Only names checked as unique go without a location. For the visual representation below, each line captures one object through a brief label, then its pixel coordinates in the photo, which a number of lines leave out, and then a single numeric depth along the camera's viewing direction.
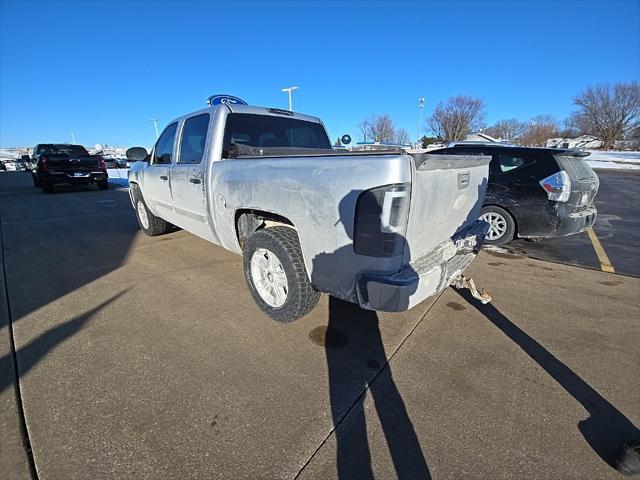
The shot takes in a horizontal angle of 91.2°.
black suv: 4.55
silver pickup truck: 2.00
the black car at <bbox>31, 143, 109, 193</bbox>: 11.87
